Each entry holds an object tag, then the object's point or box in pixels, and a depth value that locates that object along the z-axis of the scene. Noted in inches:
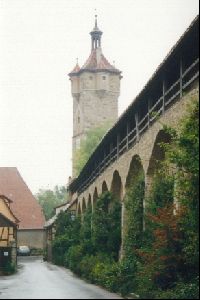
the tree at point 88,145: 3117.6
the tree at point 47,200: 4154.3
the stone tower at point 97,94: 3243.1
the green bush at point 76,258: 1320.6
